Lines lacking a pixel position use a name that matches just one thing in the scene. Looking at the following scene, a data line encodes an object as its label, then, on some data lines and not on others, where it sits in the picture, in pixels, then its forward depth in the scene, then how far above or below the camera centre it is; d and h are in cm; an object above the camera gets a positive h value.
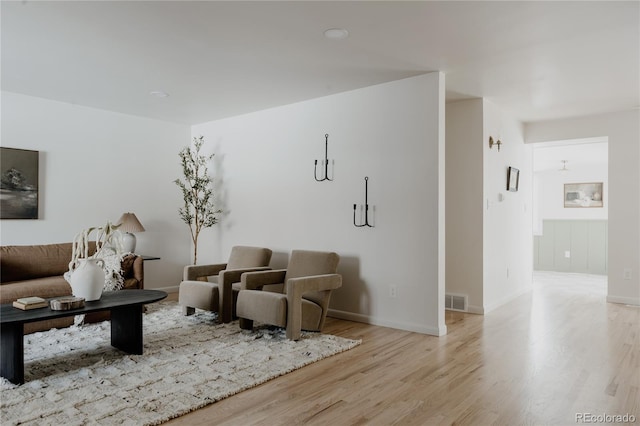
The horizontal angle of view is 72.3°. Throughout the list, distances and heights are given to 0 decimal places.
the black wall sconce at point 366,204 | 467 +10
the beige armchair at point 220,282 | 444 -74
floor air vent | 523 -106
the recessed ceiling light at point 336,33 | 323 +135
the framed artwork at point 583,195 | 938 +45
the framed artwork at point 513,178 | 584 +50
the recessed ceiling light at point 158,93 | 491 +135
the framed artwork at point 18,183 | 489 +31
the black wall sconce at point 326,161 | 502 +60
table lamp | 554 -22
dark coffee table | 281 -79
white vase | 330 -52
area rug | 244 -111
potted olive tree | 618 +30
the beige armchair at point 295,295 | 380 -75
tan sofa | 405 -66
